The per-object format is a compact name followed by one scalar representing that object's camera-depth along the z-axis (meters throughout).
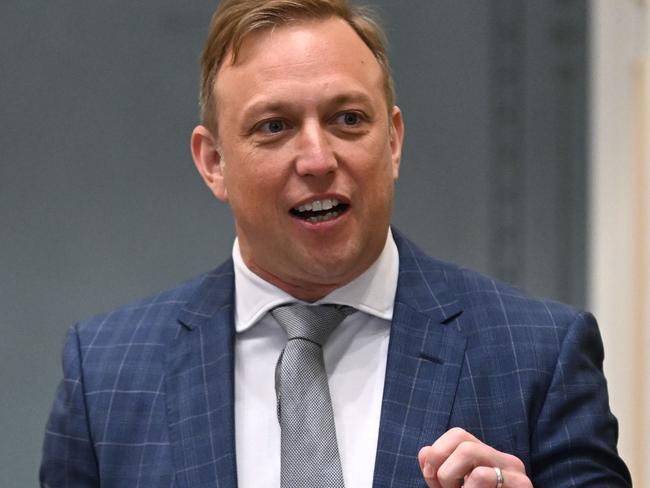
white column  4.59
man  3.90
